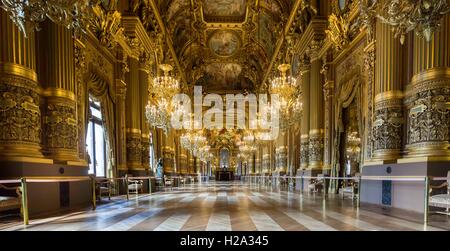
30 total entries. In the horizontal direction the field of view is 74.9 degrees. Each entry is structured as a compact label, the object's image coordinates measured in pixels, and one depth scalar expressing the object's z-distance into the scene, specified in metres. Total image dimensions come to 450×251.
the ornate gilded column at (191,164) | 36.94
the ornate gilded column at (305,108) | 15.34
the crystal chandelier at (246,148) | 31.90
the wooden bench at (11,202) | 5.05
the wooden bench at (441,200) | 4.89
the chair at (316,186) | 12.12
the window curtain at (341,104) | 11.06
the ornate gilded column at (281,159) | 21.68
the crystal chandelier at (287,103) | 11.66
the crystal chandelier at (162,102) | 11.92
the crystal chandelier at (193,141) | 25.80
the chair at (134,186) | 12.22
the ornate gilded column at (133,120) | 13.34
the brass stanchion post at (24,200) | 4.73
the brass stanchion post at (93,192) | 6.76
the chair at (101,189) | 8.79
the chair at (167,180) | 18.08
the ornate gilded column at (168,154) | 21.32
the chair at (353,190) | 8.40
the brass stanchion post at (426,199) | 4.72
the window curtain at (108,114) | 10.98
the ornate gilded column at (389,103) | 7.70
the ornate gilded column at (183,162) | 29.97
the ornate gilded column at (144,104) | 14.56
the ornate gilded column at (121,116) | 12.61
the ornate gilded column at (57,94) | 7.11
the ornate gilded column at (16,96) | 5.73
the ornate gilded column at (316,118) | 13.98
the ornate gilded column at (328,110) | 13.16
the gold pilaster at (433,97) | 6.38
